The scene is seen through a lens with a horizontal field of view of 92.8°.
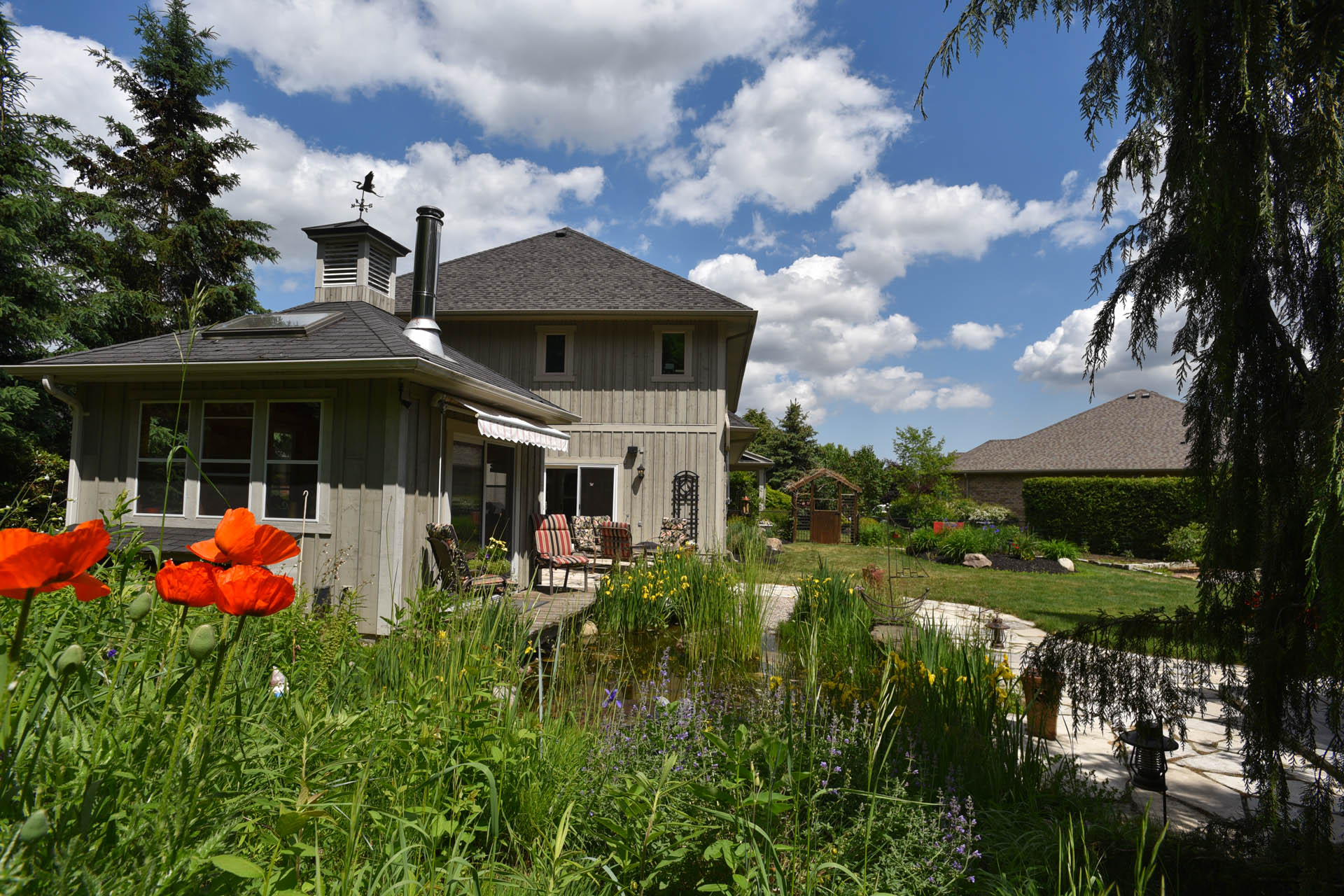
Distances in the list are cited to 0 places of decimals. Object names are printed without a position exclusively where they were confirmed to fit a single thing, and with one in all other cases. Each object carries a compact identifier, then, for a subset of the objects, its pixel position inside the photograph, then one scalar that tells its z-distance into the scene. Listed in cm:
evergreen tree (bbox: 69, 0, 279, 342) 1667
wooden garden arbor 2220
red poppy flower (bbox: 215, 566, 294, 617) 91
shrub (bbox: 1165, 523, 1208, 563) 1628
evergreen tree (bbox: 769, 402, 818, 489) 4706
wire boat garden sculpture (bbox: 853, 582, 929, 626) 535
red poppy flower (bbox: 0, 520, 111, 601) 74
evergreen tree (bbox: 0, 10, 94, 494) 1191
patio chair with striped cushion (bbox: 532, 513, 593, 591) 937
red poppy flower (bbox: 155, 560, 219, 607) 98
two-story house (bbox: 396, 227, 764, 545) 1314
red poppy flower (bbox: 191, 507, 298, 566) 102
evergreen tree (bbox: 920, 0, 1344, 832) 185
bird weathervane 1005
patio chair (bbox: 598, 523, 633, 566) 1047
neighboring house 2402
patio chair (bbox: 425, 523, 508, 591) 727
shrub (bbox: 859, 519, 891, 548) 2055
